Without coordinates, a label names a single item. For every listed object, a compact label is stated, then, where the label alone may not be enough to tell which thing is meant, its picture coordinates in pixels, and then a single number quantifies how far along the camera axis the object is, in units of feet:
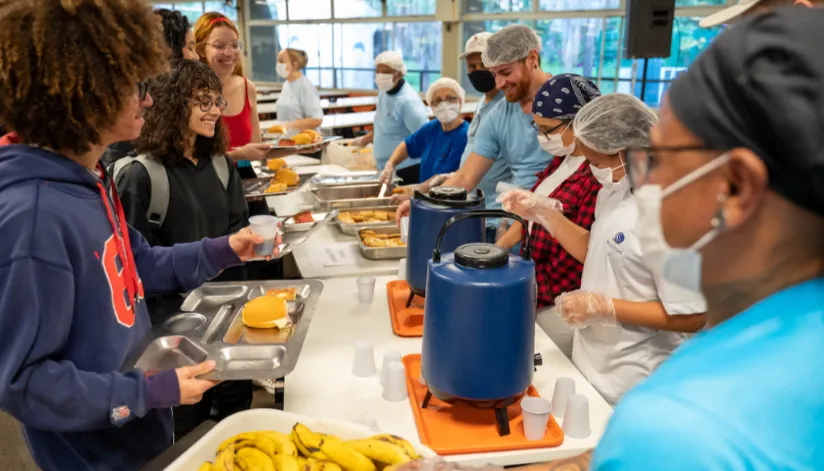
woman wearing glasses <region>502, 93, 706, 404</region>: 5.30
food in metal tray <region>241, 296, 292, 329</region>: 5.52
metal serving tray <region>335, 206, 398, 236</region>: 10.05
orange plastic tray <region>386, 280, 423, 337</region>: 6.42
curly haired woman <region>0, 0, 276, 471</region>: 3.67
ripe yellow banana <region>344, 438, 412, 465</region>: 3.93
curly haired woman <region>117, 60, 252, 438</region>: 6.70
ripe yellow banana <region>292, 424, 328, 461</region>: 4.05
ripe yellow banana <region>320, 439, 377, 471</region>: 3.90
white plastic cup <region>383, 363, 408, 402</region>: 5.13
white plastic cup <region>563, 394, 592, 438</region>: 4.71
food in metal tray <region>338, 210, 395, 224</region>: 10.63
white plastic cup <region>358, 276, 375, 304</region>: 7.23
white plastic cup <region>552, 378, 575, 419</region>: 4.99
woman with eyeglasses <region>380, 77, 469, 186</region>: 11.98
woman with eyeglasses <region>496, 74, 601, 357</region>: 6.90
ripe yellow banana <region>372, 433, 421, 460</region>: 3.99
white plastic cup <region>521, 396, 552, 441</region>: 4.54
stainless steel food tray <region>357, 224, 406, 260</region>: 8.92
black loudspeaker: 11.64
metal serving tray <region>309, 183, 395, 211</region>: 11.45
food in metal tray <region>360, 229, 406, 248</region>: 9.32
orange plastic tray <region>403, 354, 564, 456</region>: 4.51
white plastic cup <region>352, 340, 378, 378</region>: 5.58
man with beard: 8.97
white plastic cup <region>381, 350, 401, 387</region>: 5.59
